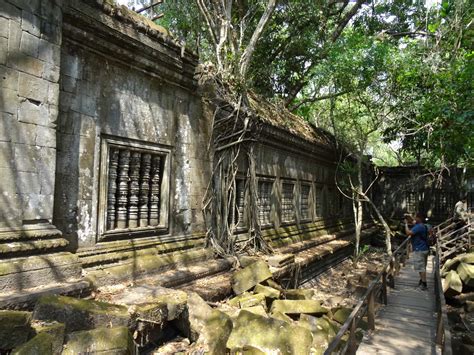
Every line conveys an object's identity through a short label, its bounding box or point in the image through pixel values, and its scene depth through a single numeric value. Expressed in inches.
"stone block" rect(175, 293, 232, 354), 161.9
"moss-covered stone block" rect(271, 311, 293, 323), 203.5
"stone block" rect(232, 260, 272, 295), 231.9
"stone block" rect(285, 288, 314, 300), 254.8
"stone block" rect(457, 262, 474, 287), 376.5
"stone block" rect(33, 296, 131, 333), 126.5
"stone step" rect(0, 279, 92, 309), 131.7
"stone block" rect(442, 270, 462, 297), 378.9
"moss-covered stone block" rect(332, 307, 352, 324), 232.7
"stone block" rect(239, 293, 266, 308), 211.9
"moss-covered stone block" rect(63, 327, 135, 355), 117.7
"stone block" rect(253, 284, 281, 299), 225.3
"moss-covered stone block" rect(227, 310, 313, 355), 157.5
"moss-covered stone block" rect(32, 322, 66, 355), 112.0
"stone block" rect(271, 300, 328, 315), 215.2
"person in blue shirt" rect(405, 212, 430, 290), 303.4
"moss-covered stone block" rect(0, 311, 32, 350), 105.7
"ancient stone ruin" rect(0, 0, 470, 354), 142.9
